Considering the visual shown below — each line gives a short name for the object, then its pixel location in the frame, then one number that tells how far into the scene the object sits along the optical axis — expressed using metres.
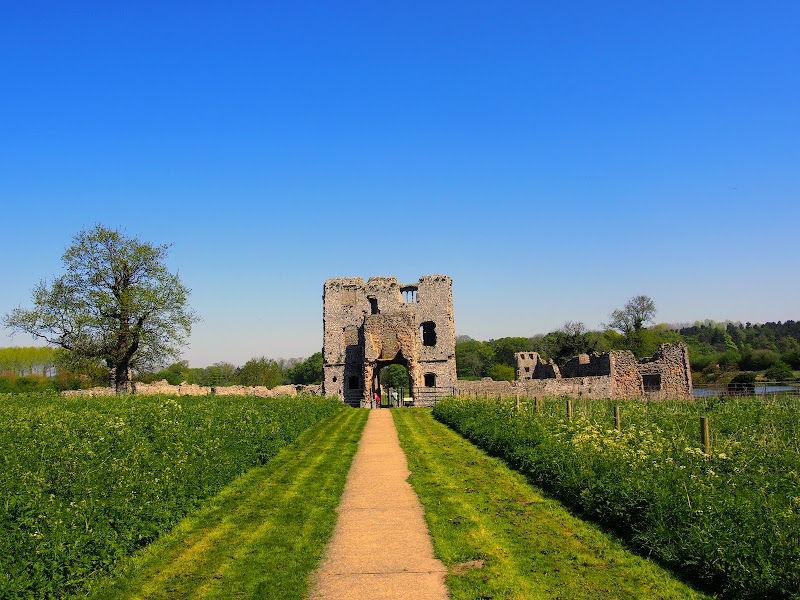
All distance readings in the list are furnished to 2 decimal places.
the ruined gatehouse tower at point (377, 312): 46.59
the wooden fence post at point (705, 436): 9.35
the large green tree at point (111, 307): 37.47
